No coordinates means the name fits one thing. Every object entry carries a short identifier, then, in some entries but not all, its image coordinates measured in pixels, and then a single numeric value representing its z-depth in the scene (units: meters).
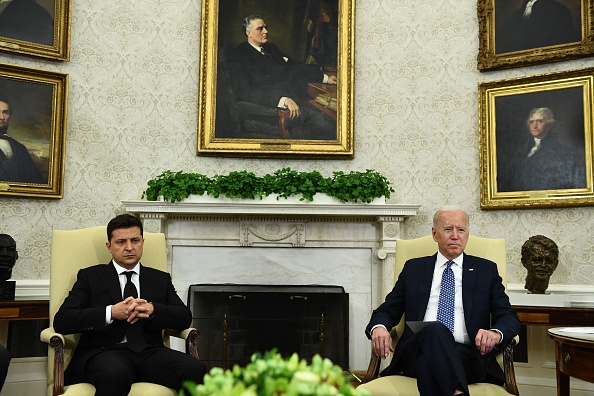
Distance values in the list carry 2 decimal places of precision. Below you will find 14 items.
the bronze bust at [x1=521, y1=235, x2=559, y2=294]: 5.23
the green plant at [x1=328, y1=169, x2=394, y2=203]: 5.84
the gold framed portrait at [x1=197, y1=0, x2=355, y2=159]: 6.34
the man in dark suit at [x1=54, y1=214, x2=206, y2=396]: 3.55
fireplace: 5.99
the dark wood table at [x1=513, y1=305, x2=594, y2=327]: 4.82
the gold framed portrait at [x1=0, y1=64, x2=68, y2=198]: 5.77
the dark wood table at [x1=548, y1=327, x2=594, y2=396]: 3.05
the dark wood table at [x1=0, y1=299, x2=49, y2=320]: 4.77
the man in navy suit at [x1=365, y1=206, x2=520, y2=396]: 3.25
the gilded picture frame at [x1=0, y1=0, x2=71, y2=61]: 5.84
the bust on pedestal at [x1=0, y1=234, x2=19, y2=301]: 4.97
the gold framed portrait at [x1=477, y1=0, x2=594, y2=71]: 5.72
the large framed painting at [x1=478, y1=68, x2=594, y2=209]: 5.66
